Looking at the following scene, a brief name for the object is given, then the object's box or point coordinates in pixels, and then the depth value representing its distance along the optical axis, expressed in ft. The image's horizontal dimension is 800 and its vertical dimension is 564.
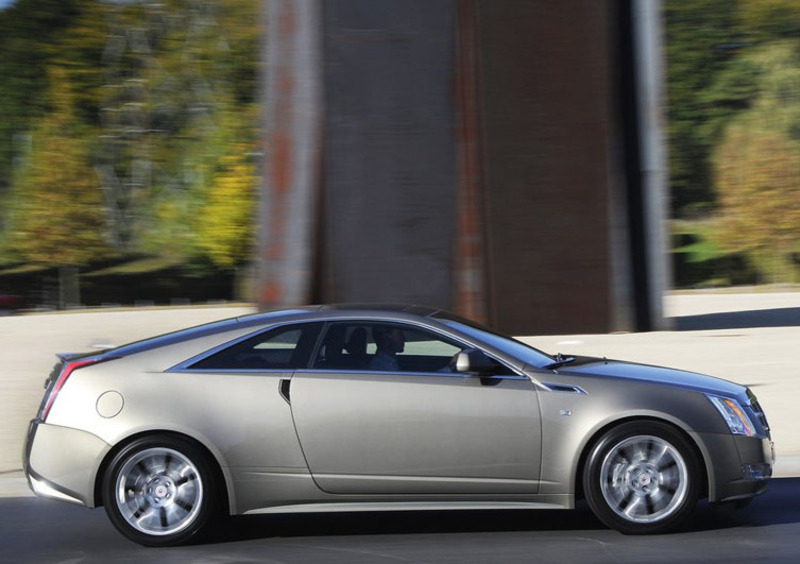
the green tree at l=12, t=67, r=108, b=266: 167.63
